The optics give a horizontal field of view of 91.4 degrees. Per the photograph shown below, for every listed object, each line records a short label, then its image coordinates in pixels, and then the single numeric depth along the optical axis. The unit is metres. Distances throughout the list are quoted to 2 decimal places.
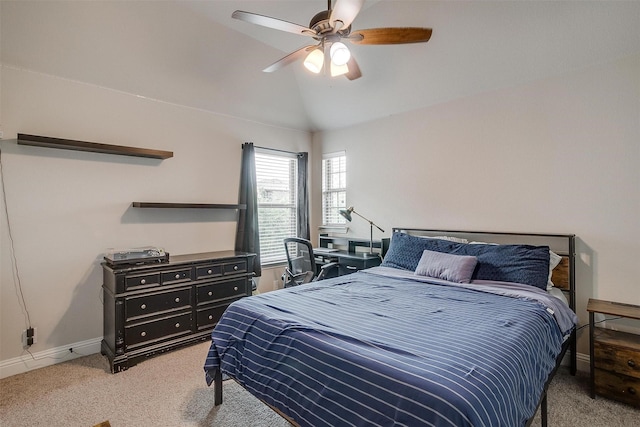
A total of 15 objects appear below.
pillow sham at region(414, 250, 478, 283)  2.66
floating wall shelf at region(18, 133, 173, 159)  2.53
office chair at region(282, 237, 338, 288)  3.34
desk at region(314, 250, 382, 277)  3.64
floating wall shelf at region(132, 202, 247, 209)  3.14
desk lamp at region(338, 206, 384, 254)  4.02
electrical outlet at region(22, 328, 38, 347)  2.67
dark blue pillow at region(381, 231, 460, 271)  3.07
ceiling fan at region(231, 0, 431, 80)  1.90
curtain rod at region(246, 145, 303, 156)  4.30
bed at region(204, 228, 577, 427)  1.17
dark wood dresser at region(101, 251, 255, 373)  2.70
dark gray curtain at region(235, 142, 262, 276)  4.04
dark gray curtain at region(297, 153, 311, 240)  4.68
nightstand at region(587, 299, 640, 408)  2.10
